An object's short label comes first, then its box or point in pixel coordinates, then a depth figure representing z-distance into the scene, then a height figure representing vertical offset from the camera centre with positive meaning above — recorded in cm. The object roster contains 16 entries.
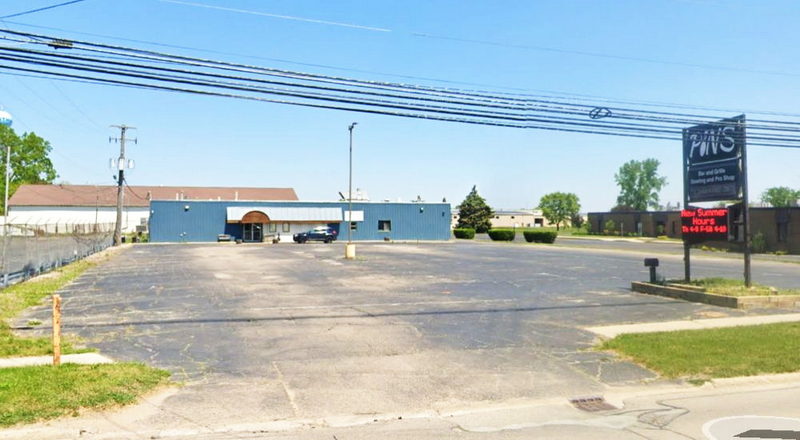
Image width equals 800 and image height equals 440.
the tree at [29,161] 10119 +1245
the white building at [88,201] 8181 +423
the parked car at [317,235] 6047 -35
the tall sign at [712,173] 1728 +209
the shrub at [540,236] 6219 -16
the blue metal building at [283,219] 6100 +144
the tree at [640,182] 14900 +1436
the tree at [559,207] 15125 +756
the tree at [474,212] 9206 +364
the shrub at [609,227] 8850 +135
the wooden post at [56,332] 863 -159
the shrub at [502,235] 6719 -8
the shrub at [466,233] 7469 +11
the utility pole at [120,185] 5425 +441
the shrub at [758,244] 5188 -62
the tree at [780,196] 15596 +1210
